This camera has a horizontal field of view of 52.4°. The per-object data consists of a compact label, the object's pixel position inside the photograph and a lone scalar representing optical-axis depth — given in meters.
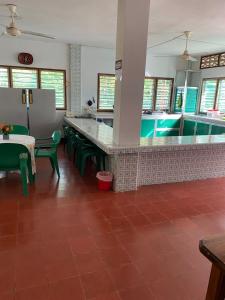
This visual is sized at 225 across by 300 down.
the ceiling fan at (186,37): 4.66
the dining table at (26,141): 3.28
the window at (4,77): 5.92
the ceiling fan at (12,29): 3.43
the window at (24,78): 6.04
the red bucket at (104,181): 3.40
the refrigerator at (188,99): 7.30
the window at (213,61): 6.58
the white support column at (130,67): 2.85
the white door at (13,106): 5.55
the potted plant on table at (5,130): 3.44
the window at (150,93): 6.95
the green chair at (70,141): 4.93
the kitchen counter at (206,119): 5.74
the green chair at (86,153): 3.88
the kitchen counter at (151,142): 3.22
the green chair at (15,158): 3.00
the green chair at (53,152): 3.80
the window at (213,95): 6.75
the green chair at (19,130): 4.25
